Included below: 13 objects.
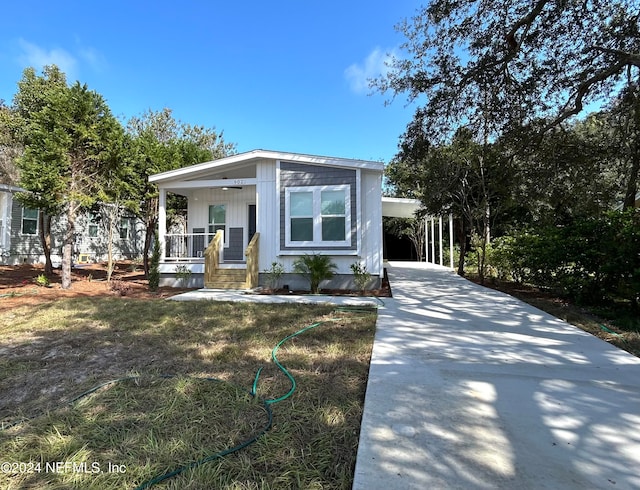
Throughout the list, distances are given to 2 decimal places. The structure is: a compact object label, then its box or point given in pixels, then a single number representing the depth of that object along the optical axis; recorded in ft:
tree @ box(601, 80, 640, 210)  23.87
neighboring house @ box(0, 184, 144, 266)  47.39
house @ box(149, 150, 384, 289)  28.27
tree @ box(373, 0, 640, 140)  22.13
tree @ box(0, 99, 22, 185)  45.00
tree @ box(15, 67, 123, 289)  26.09
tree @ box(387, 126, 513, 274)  28.40
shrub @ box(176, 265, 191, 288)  30.66
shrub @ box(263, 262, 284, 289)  28.94
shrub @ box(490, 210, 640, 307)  16.81
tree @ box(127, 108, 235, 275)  36.29
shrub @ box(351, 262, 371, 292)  27.84
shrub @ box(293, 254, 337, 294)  26.66
